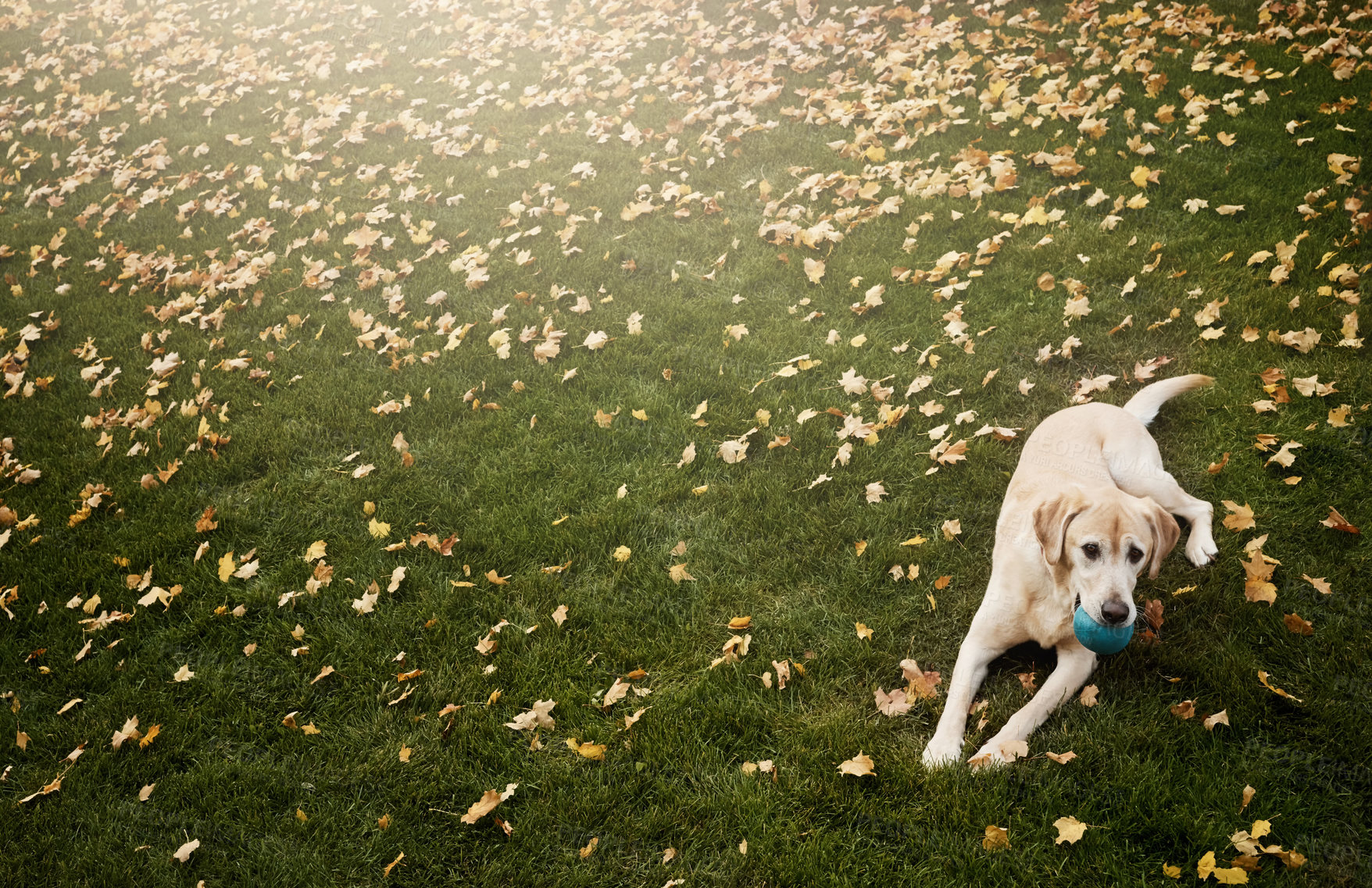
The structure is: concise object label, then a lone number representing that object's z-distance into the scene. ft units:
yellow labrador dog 9.30
